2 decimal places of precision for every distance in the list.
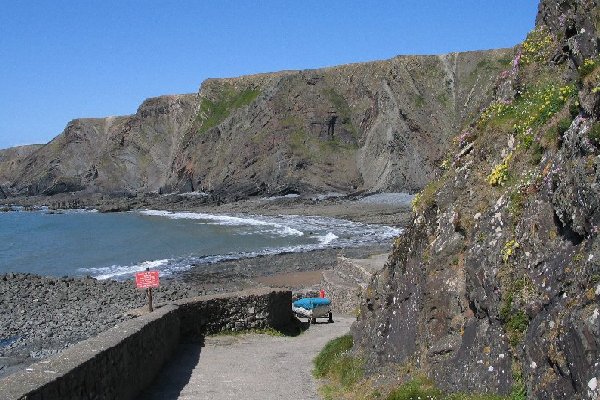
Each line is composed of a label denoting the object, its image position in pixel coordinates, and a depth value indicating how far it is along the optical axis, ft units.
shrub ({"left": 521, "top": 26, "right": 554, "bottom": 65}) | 36.01
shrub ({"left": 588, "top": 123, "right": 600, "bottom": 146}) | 20.24
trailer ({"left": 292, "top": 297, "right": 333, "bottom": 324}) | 73.31
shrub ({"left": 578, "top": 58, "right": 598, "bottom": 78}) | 22.34
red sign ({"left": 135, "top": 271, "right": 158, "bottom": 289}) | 50.94
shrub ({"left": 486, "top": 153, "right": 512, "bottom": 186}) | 28.99
